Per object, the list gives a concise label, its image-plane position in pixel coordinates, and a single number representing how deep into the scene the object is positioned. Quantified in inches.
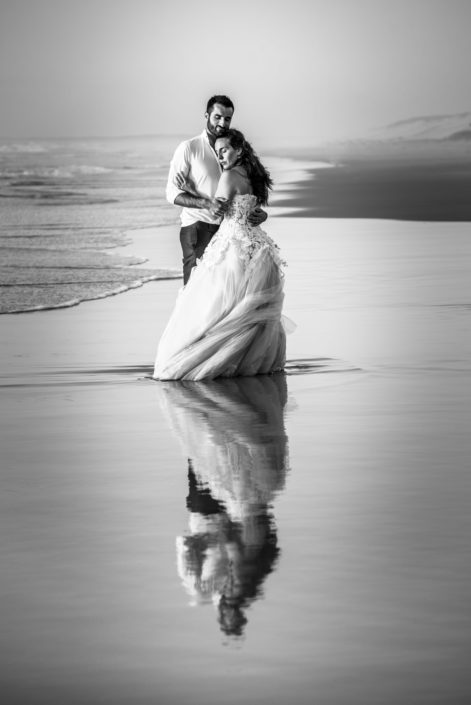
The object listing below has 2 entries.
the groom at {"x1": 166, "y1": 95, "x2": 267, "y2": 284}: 514.0
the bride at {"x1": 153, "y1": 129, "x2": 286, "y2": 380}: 464.5
